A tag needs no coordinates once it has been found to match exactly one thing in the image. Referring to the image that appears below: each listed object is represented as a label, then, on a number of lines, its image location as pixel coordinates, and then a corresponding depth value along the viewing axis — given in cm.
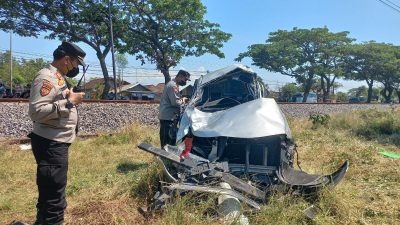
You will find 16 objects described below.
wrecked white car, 348
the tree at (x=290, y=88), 5559
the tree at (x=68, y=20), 1873
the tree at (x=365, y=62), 3919
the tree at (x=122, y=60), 5875
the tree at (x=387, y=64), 3947
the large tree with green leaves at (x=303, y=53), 3688
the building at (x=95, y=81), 5048
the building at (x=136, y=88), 4511
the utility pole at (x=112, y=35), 1868
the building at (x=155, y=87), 4978
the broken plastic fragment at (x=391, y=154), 728
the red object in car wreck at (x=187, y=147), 394
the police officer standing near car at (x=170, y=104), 561
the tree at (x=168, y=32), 2045
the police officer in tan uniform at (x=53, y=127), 260
